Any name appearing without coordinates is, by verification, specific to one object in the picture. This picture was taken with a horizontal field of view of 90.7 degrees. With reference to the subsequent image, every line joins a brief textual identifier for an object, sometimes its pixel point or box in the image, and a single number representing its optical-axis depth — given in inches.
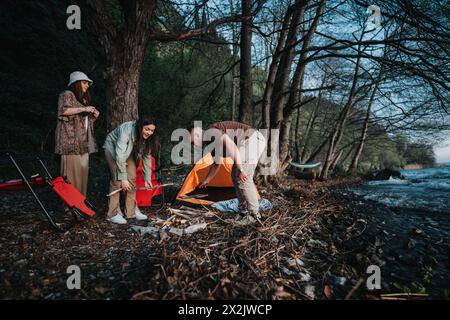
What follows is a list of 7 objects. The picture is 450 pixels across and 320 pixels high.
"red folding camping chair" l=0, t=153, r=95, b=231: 94.7
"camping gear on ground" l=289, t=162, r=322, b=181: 370.0
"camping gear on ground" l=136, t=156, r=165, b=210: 133.3
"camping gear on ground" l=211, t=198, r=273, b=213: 138.0
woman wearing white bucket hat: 111.2
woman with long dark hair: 109.7
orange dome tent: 150.4
